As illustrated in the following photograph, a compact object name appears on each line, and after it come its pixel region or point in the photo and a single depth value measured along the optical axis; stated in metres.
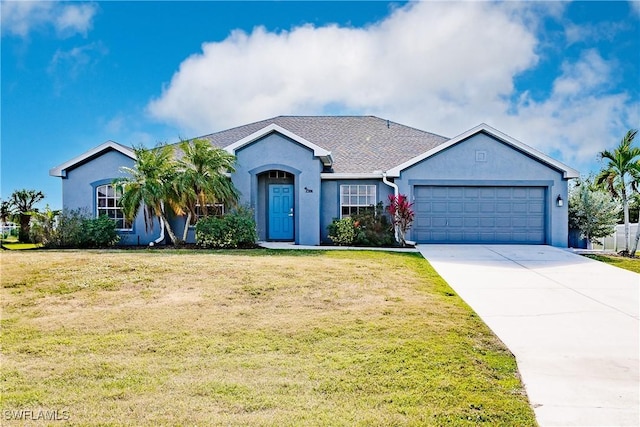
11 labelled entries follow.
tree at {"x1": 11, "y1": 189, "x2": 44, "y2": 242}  23.55
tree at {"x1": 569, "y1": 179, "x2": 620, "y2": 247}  17.69
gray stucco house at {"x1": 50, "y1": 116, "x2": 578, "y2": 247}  17.25
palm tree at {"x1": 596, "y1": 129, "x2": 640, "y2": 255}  16.03
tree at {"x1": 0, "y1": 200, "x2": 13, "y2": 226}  23.61
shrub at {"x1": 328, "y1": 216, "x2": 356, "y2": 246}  16.78
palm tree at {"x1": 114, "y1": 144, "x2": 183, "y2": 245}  15.58
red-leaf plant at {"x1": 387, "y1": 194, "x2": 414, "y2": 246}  16.47
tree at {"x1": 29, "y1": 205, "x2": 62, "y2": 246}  16.67
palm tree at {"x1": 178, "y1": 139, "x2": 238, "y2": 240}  15.62
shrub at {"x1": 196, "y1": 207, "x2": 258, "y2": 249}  15.55
